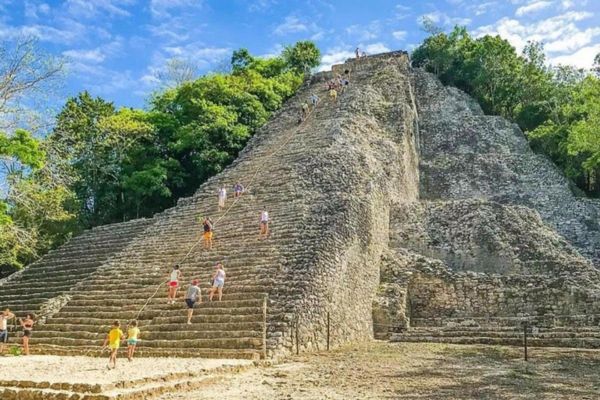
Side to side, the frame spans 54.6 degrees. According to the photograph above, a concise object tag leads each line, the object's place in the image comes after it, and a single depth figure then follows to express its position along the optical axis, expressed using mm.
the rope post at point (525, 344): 10730
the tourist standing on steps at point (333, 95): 28853
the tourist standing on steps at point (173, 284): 13180
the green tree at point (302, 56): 40406
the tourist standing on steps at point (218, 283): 12766
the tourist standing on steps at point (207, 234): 15477
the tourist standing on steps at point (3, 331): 12477
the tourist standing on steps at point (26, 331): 12501
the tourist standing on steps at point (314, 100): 28641
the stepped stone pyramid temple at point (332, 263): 12445
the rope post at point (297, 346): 11450
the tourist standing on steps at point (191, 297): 12203
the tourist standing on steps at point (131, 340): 10469
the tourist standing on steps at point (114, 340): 9742
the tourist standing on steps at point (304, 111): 27069
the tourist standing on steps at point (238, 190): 18766
